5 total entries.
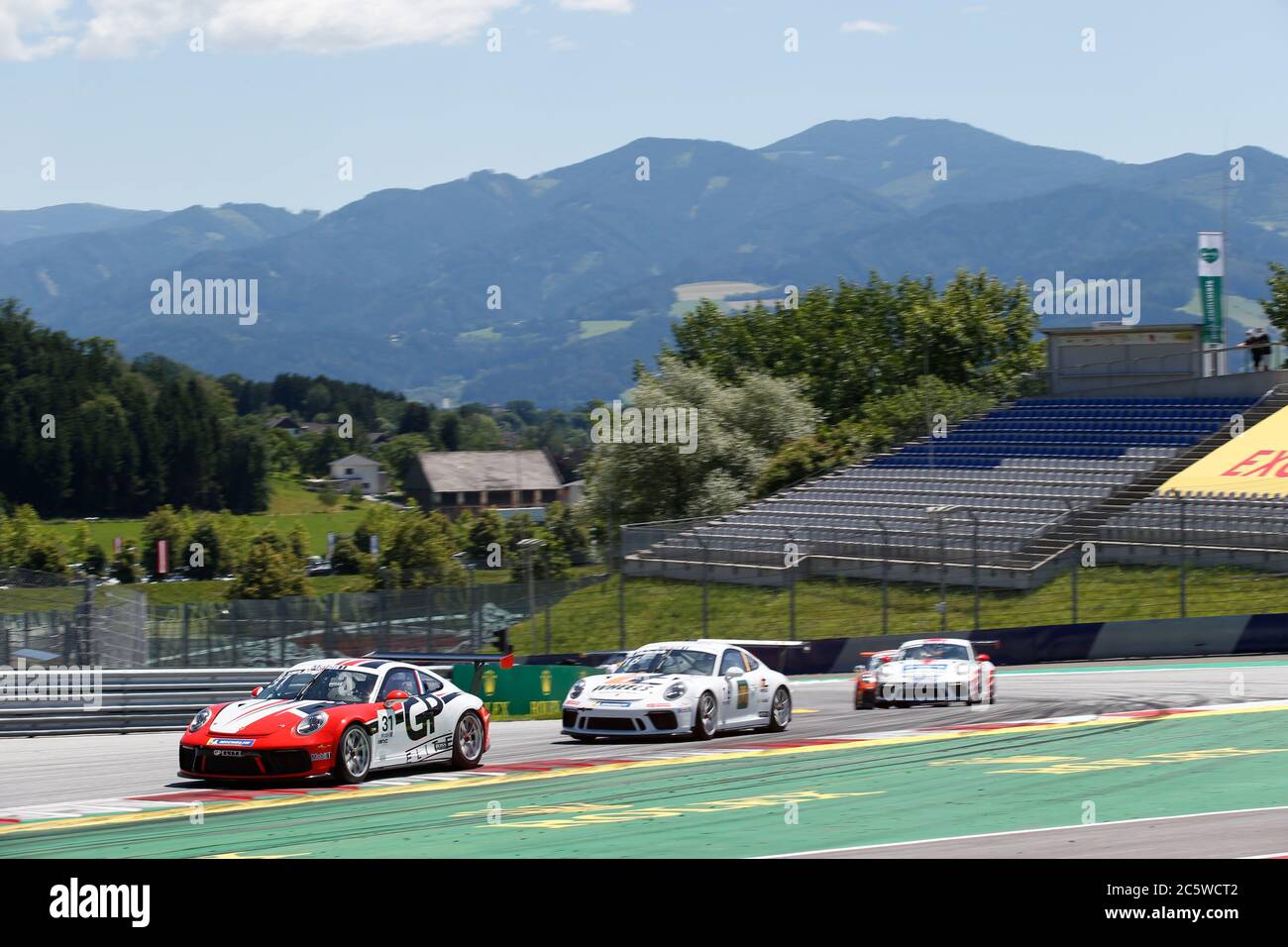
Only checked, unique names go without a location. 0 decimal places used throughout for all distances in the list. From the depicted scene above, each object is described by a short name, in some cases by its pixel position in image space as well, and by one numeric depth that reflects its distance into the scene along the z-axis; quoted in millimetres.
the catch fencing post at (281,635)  33250
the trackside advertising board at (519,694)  26000
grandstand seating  43406
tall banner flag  57938
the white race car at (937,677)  23109
